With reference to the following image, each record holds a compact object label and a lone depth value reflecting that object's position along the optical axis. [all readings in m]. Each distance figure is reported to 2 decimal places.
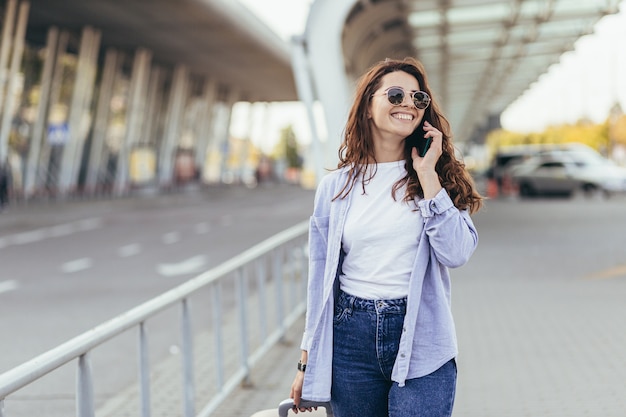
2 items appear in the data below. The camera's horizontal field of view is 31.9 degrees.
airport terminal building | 16.70
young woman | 3.06
